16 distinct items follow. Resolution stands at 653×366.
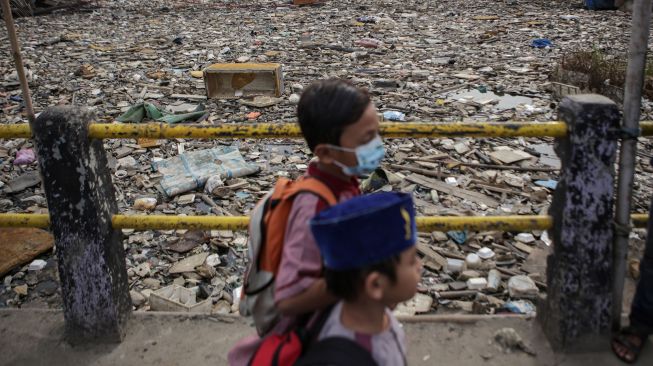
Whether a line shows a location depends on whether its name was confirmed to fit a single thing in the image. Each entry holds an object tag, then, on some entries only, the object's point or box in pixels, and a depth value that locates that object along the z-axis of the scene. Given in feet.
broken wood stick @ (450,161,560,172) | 21.93
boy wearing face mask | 6.15
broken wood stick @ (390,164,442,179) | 22.00
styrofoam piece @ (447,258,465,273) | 16.01
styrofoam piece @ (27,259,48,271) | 16.83
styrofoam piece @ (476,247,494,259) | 16.57
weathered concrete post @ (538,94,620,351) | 8.92
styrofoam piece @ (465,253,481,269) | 16.03
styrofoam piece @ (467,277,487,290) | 15.05
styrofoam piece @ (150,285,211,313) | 13.99
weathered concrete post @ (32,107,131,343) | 9.46
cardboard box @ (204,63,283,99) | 31.48
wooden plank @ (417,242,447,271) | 16.17
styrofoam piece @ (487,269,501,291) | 14.98
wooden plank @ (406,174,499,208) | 20.02
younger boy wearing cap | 5.45
